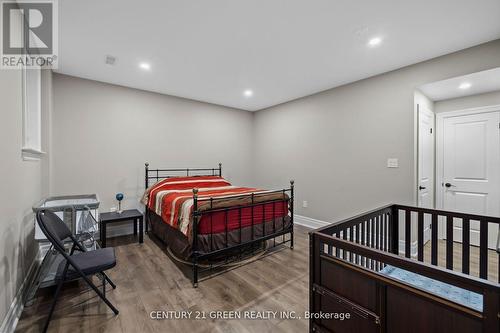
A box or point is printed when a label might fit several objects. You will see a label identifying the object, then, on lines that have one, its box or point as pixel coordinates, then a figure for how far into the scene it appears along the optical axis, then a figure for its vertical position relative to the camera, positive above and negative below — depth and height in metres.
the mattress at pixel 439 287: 1.41 -0.83
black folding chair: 1.64 -0.77
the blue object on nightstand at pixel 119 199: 3.47 -0.52
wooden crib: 0.84 -0.58
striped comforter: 2.48 -0.41
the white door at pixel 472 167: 3.04 -0.03
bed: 2.39 -0.67
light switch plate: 3.10 +0.02
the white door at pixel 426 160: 3.06 +0.06
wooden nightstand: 3.10 -0.75
